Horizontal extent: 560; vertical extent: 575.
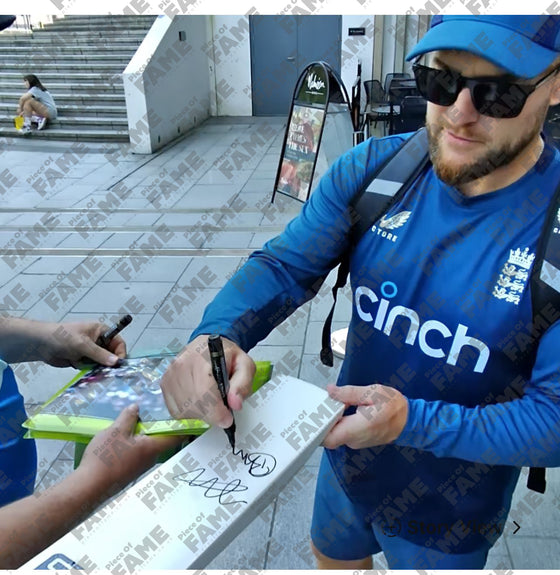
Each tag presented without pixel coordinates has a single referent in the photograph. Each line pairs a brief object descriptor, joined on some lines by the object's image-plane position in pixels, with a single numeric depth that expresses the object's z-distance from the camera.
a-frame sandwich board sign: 5.26
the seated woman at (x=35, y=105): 9.62
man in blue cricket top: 0.97
